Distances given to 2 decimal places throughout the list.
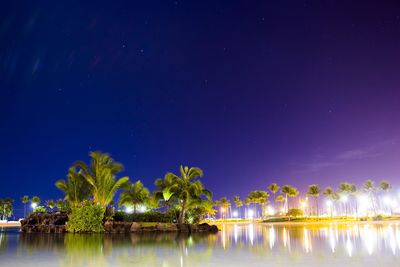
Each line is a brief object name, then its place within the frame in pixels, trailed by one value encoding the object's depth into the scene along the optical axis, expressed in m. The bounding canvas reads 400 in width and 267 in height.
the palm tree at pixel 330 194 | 92.12
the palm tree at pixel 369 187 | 91.81
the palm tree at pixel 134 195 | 38.81
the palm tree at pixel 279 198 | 108.44
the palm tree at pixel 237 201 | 120.22
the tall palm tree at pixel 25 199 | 93.28
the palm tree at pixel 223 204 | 121.88
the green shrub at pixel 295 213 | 69.31
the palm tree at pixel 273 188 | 95.01
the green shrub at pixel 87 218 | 28.83
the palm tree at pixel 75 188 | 33.81
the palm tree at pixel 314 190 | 89.56
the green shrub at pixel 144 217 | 31.80
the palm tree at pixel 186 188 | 32.56
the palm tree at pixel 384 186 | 89.62
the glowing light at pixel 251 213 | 110.88
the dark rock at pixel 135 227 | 29.80
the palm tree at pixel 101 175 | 30.89
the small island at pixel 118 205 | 29.47
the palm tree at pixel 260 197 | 94.12
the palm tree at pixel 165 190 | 32.19
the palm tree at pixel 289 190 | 87.62
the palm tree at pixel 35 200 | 89.84
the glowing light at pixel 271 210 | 120.24
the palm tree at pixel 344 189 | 90.64
